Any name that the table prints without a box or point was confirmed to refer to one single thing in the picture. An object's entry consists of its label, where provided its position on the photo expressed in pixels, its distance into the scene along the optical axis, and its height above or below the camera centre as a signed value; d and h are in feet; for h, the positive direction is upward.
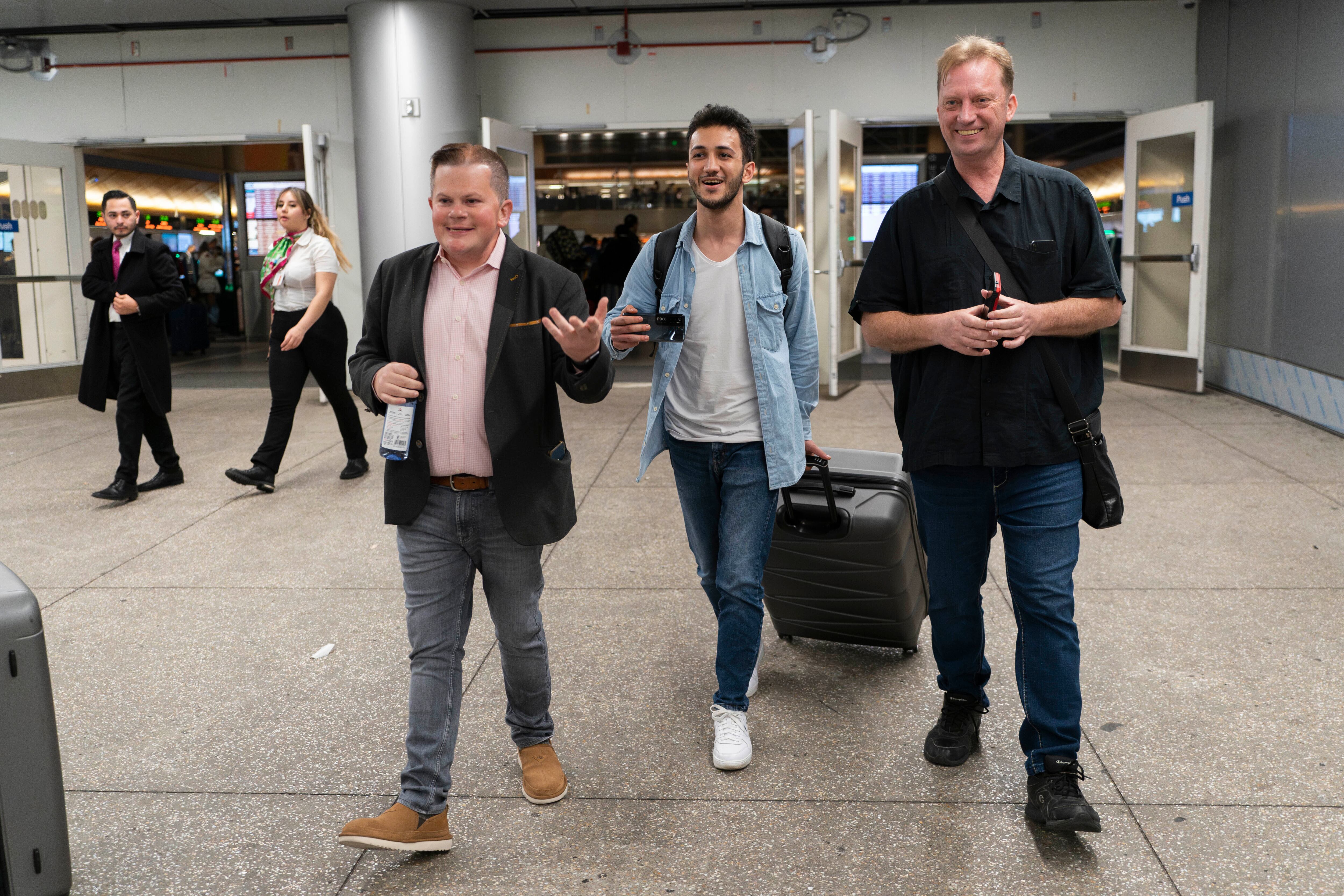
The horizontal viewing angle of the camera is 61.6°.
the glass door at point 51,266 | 36.55 +0.88
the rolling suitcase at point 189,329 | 52.21 -1.77
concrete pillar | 32.81 +5.32
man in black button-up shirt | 8.64 -0.61
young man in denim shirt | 10.10 -0.92
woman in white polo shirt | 21.67 -0.60
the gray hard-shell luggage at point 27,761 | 7.21 -3.01
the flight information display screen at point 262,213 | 57.00 +3.86
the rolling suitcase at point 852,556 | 11.38 -2.83
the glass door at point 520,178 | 34.65 +3.34
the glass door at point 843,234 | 33.14 +1.35
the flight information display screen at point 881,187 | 42.57 +3.47
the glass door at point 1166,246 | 32.60 +0.79
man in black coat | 20.43 -0.69
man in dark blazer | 8.54 -0.99
